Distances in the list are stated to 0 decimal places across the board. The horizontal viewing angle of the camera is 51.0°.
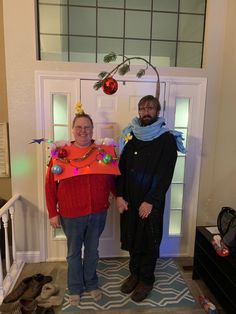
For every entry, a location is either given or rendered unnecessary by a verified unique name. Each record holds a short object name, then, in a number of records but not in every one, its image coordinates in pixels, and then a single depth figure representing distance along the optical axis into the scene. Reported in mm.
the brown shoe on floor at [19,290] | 1932
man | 1856
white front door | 2295
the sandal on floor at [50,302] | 1878
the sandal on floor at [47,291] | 1946
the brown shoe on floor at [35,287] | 1954
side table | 1713
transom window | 2301
